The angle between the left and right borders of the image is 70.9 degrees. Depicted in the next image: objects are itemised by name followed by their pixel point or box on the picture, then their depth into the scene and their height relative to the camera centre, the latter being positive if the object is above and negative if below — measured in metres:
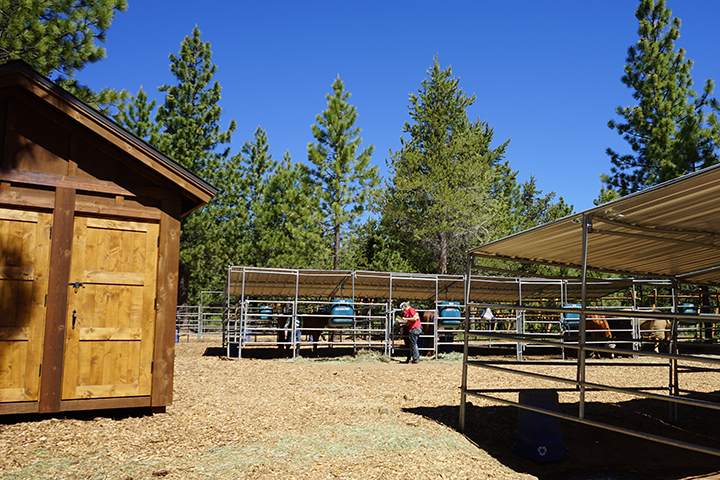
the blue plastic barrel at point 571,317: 18.25 -0.68
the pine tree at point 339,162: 30.03 +7.70
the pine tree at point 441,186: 27.61 +5.96
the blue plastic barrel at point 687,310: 15.16 -0.27
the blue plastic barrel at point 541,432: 6.02 -1.60
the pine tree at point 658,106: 21.23 +8.62
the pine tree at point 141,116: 27.03 +9.19
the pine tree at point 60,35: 9.40 +4.83
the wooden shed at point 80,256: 6.40 +0.39
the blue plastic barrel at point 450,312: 16.11 -0.57
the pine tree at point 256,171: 34.41 +8.36
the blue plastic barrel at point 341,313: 15.77 -0.65
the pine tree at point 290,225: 29.06 +3.98
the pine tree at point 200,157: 27.80 +7.30
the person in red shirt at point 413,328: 14.12 -0.95
